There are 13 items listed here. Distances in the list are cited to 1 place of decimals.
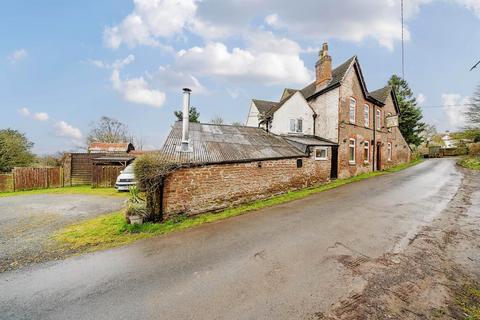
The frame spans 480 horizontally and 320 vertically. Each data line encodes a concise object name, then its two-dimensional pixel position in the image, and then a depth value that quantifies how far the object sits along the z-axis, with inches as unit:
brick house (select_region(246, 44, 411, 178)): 674.5
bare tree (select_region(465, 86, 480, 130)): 986.1
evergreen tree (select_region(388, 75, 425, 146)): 1186.0
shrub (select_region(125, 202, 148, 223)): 309.1
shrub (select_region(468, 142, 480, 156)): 1101.7
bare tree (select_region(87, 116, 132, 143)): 1550.2
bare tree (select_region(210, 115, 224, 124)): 1899.6
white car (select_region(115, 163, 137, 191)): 621.6
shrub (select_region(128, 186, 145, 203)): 335.3
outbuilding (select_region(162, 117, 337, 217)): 342.6
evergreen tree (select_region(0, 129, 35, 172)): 888.1
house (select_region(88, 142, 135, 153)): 1061.8
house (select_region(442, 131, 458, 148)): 2612.2
